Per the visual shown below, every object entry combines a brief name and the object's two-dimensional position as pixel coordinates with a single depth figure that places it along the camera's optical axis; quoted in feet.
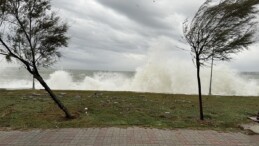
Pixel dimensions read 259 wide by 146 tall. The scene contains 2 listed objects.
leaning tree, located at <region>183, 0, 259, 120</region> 20.19
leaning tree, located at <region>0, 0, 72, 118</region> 19.60
